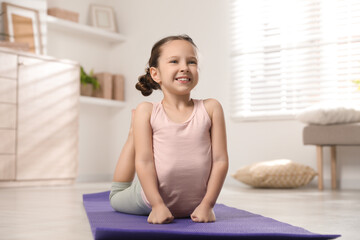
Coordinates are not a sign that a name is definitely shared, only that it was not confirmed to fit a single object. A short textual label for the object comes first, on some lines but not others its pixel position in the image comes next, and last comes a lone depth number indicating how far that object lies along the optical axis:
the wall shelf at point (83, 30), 4.50
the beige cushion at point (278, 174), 3.64
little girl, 1.54
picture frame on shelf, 5.08
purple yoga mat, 1.16
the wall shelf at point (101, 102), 4.67
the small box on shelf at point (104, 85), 4.93
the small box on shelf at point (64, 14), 4.55
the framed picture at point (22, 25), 4.08
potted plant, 4.73
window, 4.03
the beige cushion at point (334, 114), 3.51
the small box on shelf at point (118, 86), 5.06
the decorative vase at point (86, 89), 4.74
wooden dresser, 3.64
